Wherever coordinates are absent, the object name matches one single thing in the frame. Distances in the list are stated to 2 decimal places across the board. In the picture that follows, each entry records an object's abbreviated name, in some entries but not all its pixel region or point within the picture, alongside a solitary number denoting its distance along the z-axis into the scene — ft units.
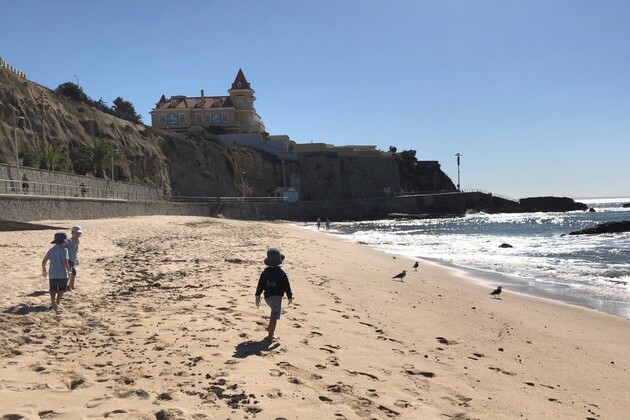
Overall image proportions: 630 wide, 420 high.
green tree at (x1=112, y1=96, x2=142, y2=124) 299.29
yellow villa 310.65
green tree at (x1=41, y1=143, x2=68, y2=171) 131.85
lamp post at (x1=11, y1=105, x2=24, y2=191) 88.30
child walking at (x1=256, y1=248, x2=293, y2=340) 22.58
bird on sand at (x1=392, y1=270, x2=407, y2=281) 47.62
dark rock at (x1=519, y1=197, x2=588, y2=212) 358.23
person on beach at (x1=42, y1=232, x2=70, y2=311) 24.68
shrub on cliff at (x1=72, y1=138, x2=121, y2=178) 161.05
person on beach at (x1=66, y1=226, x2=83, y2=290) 29.33
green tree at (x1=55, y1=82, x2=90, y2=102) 209.36
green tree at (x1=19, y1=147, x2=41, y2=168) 125.29
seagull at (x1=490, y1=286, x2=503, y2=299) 42.53
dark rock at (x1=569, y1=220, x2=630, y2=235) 138.21
